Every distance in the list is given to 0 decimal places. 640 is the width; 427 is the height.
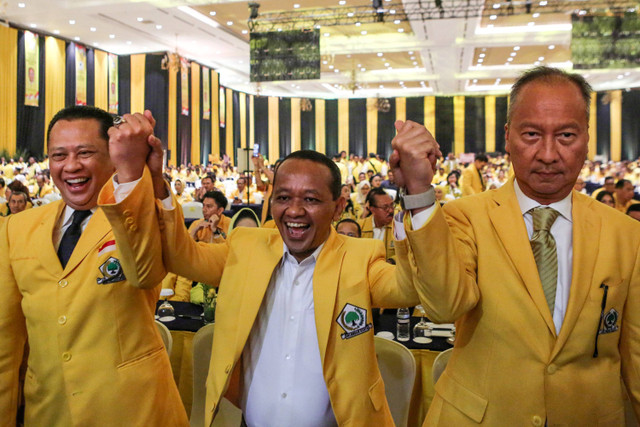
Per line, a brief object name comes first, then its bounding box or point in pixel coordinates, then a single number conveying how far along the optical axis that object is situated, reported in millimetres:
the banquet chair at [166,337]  2184
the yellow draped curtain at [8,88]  13531
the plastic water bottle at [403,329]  2900
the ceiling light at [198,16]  12359
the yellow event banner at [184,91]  18266
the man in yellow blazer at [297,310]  1382
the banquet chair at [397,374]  2061
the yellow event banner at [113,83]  17234
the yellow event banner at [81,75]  15961
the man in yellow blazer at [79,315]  1410
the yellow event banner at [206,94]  19750
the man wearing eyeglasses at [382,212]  5117
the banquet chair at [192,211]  8836
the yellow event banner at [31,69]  14250
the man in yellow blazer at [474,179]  8685
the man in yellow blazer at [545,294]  1141
